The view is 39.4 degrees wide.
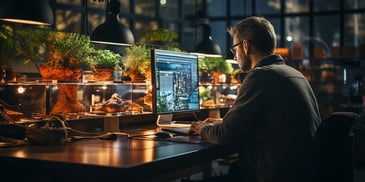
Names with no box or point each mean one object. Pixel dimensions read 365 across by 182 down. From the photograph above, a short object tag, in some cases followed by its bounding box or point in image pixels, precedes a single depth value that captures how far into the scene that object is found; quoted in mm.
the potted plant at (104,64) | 3145
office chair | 2322
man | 2332
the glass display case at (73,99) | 2748
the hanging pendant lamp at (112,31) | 3242
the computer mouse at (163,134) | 2826
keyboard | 2947
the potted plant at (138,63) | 3486
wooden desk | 1917
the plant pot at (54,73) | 2801
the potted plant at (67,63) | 2822
